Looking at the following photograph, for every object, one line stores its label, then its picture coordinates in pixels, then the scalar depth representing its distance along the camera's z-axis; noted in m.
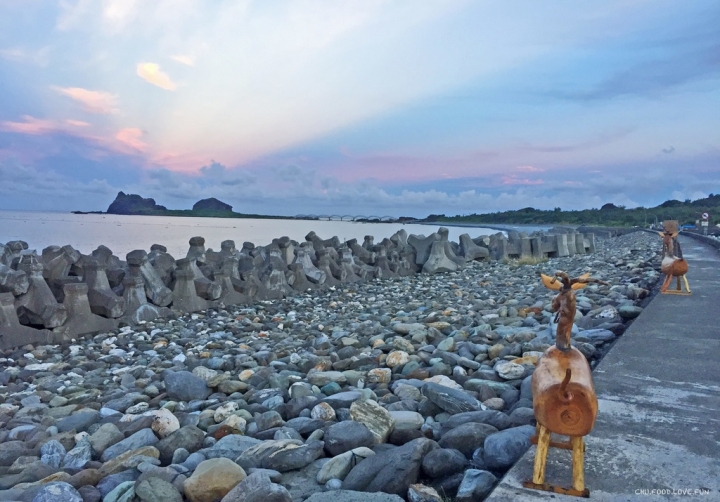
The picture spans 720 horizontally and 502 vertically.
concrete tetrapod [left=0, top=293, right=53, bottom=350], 6.45
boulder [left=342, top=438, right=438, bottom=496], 2.21
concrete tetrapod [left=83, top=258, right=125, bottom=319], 7.64
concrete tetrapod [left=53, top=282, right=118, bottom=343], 7.03
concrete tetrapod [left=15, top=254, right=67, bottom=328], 6.89
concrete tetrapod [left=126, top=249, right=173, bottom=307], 8.55
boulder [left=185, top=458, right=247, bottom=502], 2.28
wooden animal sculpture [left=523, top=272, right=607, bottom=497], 1.85
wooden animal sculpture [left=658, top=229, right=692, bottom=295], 5.82
